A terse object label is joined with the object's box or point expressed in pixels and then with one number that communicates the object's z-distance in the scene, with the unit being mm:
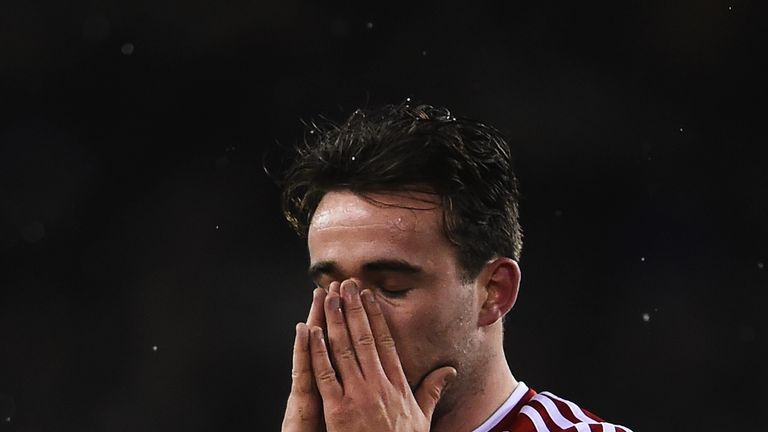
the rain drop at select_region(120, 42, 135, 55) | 16453
